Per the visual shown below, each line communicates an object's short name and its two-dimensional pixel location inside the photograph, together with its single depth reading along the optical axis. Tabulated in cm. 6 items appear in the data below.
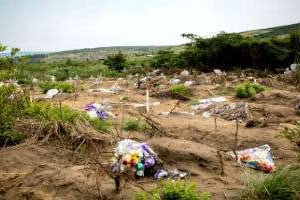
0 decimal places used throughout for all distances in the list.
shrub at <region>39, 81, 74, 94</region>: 802
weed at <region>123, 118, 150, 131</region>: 423
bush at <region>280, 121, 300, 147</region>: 362
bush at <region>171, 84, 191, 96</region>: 698
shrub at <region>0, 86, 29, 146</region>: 374
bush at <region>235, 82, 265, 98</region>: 645
